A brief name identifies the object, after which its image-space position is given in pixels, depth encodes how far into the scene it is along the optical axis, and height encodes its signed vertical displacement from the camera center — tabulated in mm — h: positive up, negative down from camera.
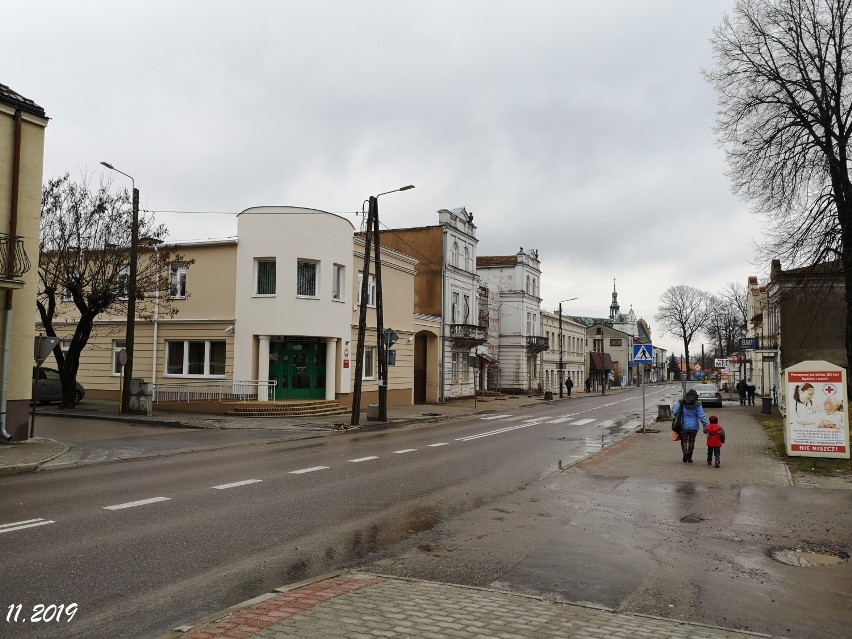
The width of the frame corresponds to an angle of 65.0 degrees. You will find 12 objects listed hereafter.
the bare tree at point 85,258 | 24016 +3519
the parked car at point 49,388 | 27859 -1485
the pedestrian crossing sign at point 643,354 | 21592 +320
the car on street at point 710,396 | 38250 -1806
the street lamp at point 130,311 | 22342 +1499
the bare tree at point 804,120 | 22969 +8757
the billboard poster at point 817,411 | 14047 -952
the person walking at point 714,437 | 13523 -1471
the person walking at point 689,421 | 14065 -1190
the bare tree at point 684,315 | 88188 +6581
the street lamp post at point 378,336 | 23719 +887
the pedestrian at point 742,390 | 40094 -1465
